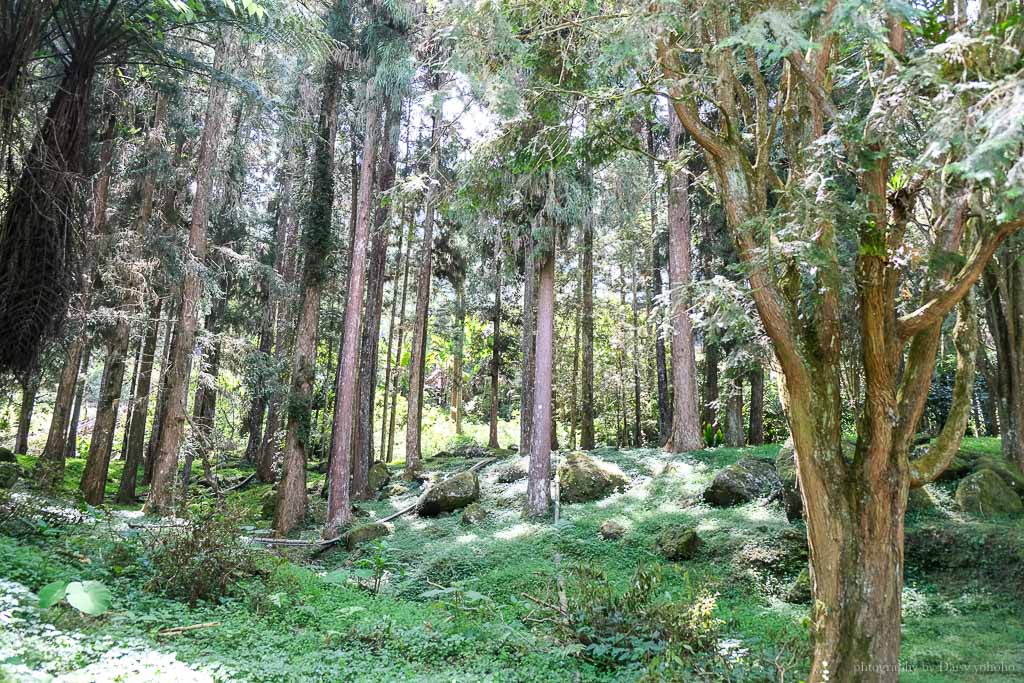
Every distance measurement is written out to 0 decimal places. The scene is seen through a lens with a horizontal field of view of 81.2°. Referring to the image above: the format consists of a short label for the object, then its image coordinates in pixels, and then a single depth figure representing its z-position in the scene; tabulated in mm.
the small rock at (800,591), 7191
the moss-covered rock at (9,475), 9664
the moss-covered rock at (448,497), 13166
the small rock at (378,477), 17094
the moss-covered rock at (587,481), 12102
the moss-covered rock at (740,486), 10023
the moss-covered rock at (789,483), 8727
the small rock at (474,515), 11783
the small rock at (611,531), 9625
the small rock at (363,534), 11047
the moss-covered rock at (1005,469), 8609
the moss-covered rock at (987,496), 8164
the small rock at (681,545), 8539
